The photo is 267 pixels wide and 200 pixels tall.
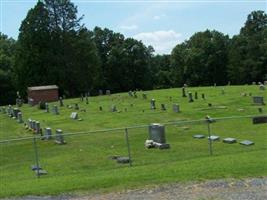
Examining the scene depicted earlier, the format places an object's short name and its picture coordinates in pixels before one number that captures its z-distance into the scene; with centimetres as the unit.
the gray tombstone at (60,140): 2785
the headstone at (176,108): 3931
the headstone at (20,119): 4562
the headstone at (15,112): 4931
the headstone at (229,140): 2319
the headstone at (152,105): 4388
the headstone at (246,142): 2218
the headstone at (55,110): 4877
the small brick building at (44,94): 6542
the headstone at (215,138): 2401
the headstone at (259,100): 3827
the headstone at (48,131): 3077
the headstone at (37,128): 3538
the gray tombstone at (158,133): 2362
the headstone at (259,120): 2783
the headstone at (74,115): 4295
